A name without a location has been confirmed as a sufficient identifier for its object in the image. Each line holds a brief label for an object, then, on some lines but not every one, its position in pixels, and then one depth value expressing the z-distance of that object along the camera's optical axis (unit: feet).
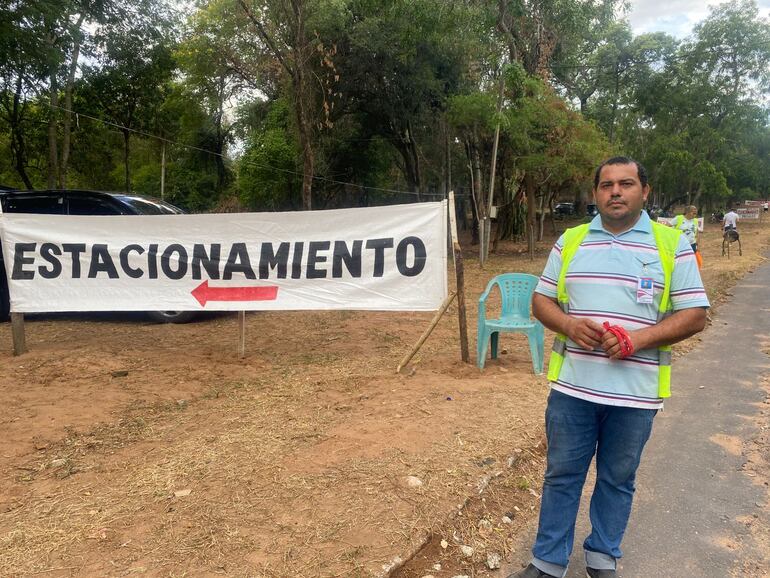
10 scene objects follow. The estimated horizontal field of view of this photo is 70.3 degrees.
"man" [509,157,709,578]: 6.99
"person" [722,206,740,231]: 58.35
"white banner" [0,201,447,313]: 17.85
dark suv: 24.62
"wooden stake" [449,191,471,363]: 16.85
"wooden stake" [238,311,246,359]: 19.12
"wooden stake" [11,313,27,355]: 19.45
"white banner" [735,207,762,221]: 128.67
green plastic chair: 17.30
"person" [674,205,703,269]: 36.19
